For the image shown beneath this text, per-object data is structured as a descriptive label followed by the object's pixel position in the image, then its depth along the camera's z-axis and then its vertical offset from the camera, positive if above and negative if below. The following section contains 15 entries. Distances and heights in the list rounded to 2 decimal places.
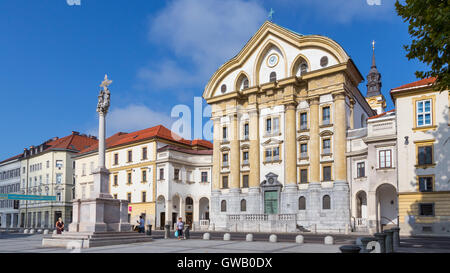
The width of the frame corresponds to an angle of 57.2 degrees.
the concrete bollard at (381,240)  14.77 -2.19
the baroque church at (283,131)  43.94 +5.55
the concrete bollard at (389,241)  16.59 -2.50
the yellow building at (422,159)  32.69 +1.67
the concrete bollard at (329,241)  22.52 -3.38
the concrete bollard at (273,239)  24.05 -3.51
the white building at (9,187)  86.12 -1.88
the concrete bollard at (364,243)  13.39 -2.12
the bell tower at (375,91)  90.00 +19.97
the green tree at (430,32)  13.49 +5.04
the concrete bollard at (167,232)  28.35 -3.68
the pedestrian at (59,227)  27.30 -3.26
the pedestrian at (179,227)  27.67 -3.25
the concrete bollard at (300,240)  23.12 -3.42
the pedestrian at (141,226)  28.47 -3.27
